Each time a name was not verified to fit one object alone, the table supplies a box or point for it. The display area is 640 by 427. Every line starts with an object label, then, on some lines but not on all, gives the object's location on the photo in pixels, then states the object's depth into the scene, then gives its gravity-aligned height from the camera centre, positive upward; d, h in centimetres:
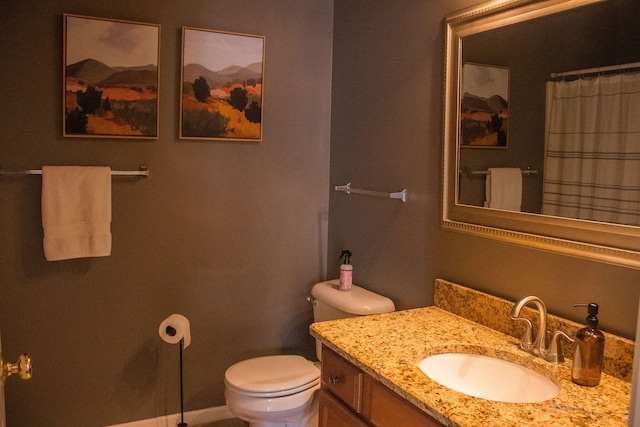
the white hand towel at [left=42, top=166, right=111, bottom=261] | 239 -22
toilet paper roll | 253 -75
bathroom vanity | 129 -54
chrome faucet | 157 -47
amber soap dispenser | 142 -45
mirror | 151 +22
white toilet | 230 -91
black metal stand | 269 -121
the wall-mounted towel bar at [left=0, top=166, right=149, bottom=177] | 237 -5
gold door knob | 124 -46
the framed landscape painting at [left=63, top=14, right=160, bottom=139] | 245 +37
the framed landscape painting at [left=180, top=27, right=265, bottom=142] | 265 +38
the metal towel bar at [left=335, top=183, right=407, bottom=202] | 236 -11
